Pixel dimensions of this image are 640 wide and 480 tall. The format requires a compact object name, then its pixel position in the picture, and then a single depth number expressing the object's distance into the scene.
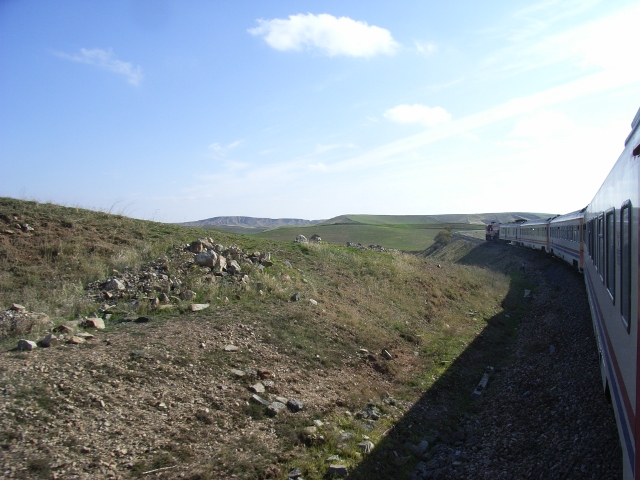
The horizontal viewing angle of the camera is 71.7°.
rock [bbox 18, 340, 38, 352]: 6.51
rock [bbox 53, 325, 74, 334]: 7.30
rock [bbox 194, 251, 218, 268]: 11.76
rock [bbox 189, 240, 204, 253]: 13.04
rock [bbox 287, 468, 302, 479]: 5.18
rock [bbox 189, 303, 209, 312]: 9.36
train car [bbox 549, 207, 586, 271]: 17.92
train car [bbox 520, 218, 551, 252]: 29.24
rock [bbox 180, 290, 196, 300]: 9.96
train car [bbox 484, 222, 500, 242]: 51.73
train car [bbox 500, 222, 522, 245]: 41.19
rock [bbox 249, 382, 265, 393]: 6.91
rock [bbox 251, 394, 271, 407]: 6.60
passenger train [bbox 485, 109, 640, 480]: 3.53
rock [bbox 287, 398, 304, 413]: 6.70
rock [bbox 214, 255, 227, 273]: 11.76
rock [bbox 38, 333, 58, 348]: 6.71
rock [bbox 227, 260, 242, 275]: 11.89
